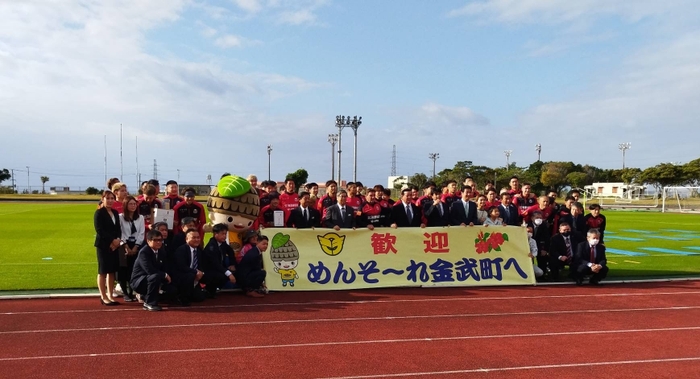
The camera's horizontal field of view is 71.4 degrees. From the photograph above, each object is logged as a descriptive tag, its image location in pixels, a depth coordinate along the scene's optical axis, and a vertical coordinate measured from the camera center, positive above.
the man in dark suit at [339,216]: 8.55 -0.55
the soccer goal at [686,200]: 39.47 -1.66
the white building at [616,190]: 58.29 -1.17
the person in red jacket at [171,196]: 8.20 -0.16
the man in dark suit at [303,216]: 8.61 -0.55
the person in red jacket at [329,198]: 9.09 -0.26
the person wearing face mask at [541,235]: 9.41 -1.04
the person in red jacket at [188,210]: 8.10 -0.40
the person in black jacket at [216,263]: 7.43 -1.18
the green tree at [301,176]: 55.88 +1.04
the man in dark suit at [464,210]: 9.02 -0.51
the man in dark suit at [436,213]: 9.04 -0.56
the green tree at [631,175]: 65.75 +0.80
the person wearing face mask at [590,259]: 8.65 -1.40
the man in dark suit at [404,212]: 8.98 -0.53
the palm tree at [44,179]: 86.94 +1.61
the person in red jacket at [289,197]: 9.21 -0.23
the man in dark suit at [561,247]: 9.12 -1.23
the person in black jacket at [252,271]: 7.76 -1.37
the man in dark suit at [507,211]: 9.33 -0.55
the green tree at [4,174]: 77.60 +2.30
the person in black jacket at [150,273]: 6.78 -1.22
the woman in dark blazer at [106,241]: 6.98 -0.78
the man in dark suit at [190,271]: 7.07 -1.24
